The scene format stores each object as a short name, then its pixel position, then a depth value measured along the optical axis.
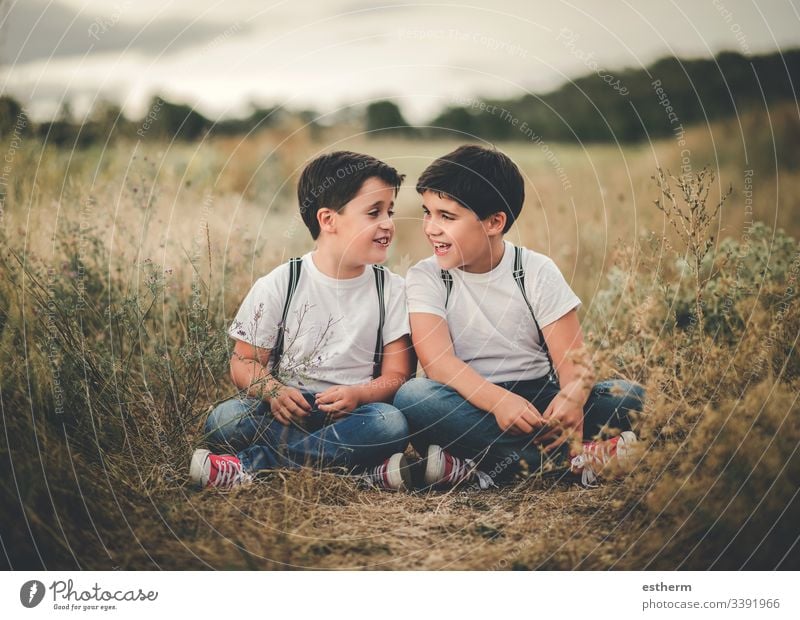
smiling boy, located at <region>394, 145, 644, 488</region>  3.08
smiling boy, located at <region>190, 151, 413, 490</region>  3.06
